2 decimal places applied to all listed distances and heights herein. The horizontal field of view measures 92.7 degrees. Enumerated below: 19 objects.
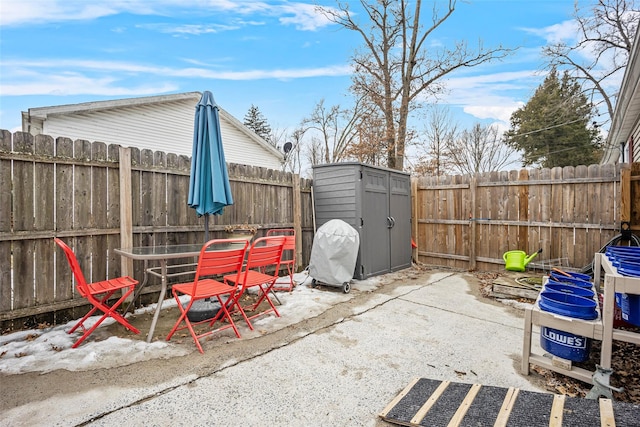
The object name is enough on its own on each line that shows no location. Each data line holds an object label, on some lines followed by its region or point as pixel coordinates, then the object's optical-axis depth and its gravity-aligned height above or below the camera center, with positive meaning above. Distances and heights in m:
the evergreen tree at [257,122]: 24.52 +7.30
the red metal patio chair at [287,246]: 4.69 -0.52
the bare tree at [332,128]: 16.22 +5.07
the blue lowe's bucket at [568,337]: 2.18 -0.93
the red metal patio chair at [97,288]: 2.62 -0.71
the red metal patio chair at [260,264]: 3.14 -0.56
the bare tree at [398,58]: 10.92 +5.69
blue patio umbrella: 3.66 +0.59
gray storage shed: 5.29 +0.08
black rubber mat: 1.64 -1.17
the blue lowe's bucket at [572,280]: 2.75 -0.66
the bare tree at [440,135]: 17.44 +4.53
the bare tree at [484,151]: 19.36 +3.90
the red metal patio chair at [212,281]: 2.69 -0.62
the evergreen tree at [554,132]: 15.45 +4.37
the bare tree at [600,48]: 10.70 +6.22
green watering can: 5.52 -0.89
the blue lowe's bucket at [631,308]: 2.03 -0.67
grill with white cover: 4.64 -0.66
